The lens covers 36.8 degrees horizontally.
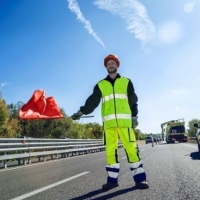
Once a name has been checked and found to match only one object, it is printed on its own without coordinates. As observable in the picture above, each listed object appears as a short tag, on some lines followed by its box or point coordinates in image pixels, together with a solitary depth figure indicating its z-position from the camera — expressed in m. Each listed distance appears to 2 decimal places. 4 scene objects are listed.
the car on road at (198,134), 13.41
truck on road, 48.69
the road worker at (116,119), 4.62
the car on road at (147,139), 70.74
